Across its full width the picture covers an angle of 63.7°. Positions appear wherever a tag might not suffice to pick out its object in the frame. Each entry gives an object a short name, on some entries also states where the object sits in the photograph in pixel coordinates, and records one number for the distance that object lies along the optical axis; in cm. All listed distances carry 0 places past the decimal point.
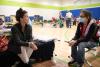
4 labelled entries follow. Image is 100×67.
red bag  149
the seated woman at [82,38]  152
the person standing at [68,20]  599
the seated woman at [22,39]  132
